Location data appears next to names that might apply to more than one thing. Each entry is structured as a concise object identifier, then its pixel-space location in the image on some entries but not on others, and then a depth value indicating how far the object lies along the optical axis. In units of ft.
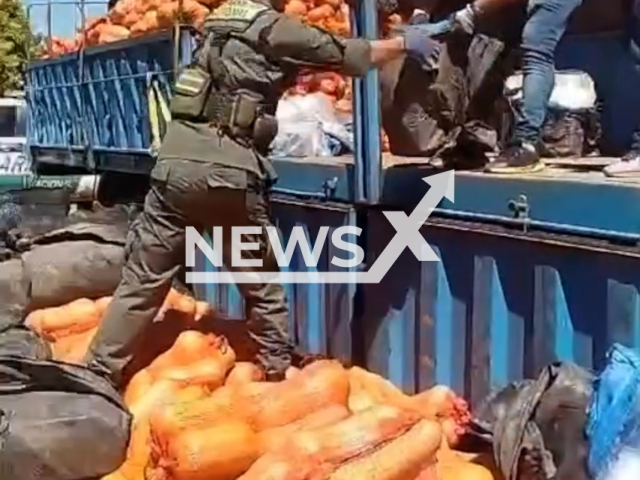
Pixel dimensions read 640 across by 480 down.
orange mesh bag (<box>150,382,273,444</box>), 14.37
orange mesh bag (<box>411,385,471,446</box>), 15.15
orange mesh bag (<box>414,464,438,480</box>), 13.57
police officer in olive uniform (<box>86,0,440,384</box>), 16.12
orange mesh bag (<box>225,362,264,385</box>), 17.40
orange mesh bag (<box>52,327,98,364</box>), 19.49
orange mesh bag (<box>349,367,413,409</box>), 16.16
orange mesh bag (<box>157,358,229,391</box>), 17.25
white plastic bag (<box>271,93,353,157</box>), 21.70
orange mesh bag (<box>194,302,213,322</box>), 21.20
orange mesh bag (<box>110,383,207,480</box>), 15.46
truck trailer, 13.21
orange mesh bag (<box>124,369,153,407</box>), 17.52
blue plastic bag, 11.46
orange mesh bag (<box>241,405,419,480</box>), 13.19
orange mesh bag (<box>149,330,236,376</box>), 18.42
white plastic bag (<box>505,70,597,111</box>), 19.57
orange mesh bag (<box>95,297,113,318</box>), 21.36
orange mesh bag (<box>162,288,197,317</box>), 21.18
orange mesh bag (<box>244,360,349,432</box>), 14.87
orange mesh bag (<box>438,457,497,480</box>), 13.98
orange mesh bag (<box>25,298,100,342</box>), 21.22
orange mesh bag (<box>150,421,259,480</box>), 13.96
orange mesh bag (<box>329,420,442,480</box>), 13.16
